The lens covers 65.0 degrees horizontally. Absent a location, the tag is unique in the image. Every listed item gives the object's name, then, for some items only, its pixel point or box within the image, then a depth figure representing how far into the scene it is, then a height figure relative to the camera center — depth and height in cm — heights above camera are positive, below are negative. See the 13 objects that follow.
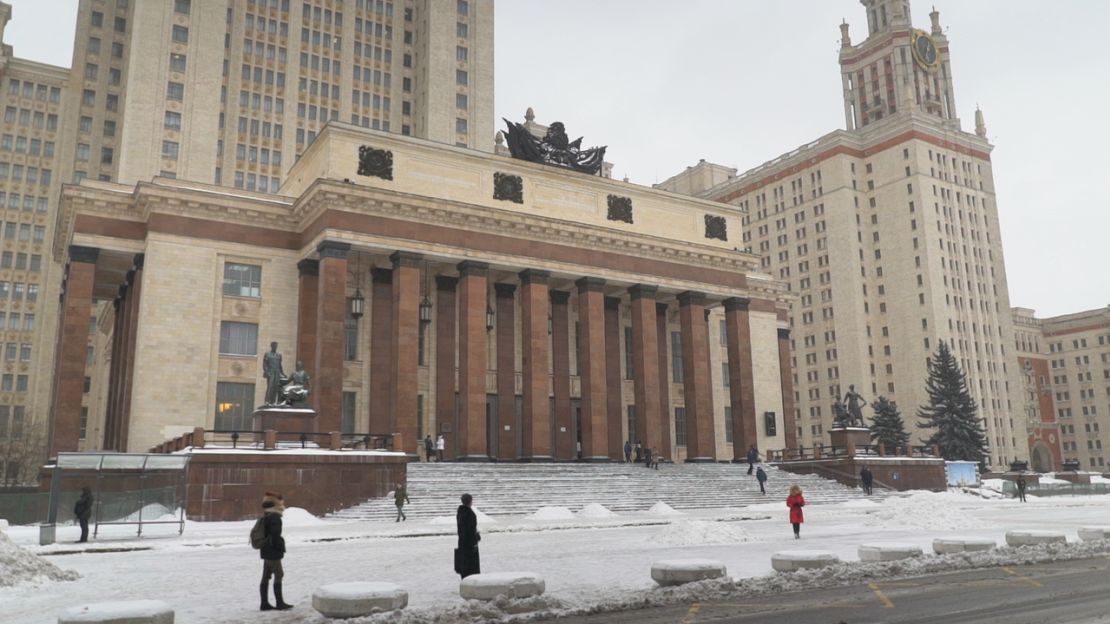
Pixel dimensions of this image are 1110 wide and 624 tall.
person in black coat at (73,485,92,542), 2325 -96
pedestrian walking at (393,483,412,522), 2967 -99
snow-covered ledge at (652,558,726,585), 1276 -158
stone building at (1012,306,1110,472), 13112 +1124
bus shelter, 2427 -59
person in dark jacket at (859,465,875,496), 4320 -96
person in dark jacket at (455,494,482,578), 1335 -118
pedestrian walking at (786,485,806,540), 2100 -109
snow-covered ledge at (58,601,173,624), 927 -150
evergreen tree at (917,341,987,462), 7762 +340
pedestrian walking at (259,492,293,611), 1166 -107
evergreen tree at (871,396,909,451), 8519 +312
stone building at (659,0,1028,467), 10888 +2750
